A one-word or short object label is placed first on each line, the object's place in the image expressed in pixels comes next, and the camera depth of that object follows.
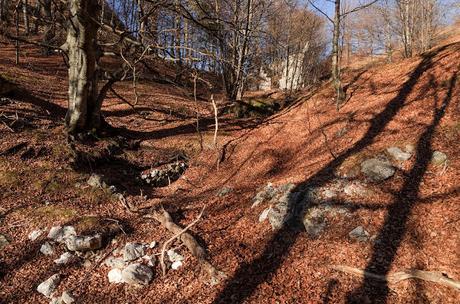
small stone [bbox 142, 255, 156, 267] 6.97
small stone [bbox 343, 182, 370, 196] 7.71
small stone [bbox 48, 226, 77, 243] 7.49
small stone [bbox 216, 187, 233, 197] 9.73
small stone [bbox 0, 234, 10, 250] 7.21
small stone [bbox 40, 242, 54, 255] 7.16
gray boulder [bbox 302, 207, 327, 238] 7.11
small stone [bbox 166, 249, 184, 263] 7.07
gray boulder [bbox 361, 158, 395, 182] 8.06
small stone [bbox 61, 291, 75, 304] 6.12
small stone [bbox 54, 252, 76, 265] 7.01
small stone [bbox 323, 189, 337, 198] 7.82
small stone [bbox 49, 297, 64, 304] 6.11
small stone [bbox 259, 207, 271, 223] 7.90
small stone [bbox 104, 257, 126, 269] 6.97
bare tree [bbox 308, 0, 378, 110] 13.48
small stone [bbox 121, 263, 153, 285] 6.52
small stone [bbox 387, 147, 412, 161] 8.47
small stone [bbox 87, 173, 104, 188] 9.65
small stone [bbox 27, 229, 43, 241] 7.47
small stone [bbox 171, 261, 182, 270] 6.88
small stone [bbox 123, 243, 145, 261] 7.12
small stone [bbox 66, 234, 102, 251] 7.27
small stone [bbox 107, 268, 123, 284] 6.62
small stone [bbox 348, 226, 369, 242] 6.63
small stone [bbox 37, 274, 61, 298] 6.35
